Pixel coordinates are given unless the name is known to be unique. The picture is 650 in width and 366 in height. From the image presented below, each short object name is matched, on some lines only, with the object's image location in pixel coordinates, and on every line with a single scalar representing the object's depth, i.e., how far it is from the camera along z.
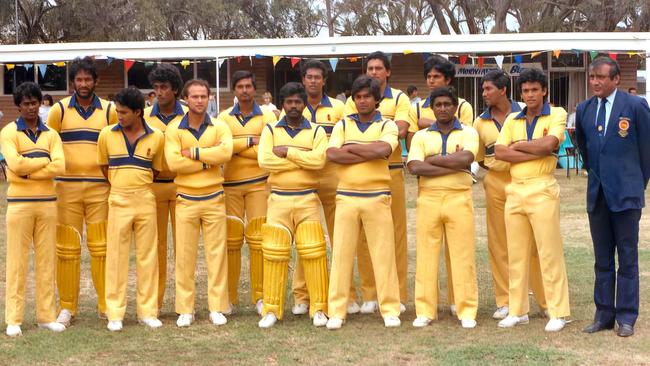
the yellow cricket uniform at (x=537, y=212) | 6.51
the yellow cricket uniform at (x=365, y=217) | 6.71
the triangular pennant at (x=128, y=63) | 19.80
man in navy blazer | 6.23
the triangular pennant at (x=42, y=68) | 19.61
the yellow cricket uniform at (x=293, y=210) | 6.82
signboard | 21.42
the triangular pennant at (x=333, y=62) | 19.17
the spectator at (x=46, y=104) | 18.19
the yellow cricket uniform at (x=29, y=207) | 6.52
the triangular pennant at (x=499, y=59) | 18.81
